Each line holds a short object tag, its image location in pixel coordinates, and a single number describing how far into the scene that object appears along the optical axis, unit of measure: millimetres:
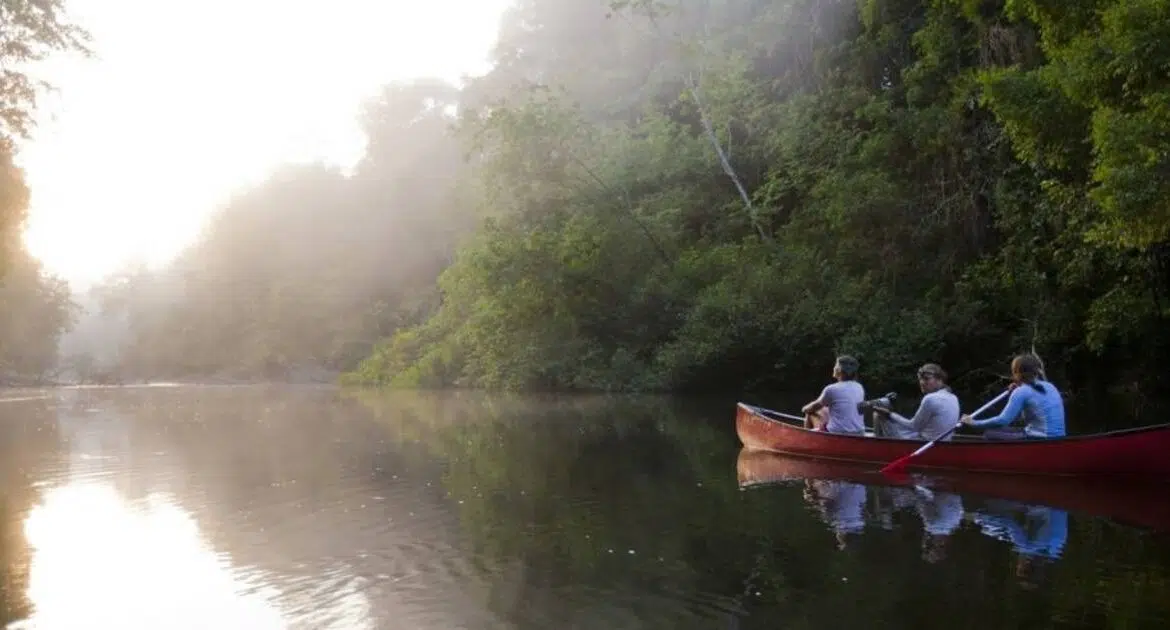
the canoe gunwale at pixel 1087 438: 11820
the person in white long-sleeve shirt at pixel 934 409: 14047
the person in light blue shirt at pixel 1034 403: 13039
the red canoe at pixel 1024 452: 12133
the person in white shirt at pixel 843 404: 15609
